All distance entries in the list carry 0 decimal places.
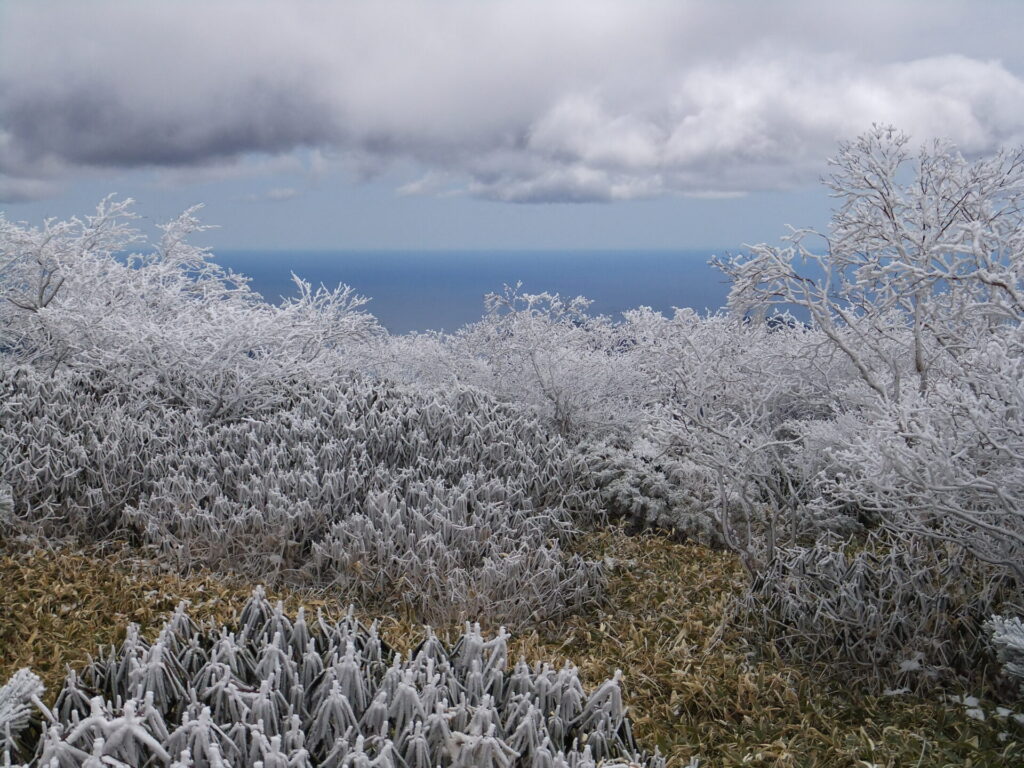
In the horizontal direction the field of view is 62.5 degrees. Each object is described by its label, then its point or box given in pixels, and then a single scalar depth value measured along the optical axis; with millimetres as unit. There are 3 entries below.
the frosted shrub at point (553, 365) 8453
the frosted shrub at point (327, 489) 4930
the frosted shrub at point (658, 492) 6254
